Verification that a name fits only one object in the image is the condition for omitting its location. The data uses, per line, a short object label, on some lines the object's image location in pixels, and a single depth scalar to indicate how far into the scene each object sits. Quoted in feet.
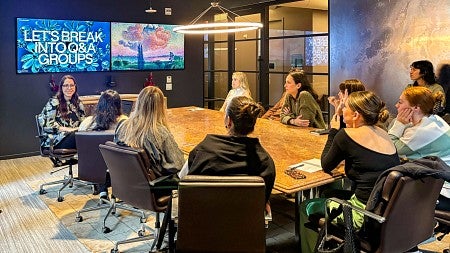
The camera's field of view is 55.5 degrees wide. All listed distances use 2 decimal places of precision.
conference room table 7.72
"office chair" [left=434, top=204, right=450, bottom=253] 8.34
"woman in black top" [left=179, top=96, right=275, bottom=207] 6.99
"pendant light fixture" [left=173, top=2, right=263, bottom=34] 13.28
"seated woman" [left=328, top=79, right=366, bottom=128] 10.79
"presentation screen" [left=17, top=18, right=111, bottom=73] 20.06
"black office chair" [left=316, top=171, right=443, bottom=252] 6.59
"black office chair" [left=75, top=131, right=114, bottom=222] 12.01
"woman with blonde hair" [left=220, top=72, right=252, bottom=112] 17.61
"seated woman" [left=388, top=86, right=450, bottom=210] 9.08
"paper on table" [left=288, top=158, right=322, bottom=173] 8.29
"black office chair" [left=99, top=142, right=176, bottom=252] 9.02
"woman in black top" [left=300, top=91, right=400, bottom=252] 7.43
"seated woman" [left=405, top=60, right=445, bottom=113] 14.39
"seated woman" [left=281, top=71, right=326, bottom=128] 13.58
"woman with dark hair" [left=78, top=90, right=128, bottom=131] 12.53
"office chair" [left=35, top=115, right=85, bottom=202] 14.58
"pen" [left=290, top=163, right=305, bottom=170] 8.37
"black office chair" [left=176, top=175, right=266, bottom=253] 6.31
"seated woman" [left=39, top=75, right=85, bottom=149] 14.92
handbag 6.90
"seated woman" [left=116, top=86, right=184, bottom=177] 9.63
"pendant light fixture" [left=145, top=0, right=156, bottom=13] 22.38
